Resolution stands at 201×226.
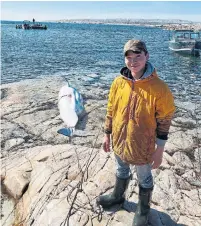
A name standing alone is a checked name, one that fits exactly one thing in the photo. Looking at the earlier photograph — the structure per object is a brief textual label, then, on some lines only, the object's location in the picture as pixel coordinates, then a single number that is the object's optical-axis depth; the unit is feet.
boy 6.42
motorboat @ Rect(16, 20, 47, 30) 160.56
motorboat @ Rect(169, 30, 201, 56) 56.86
